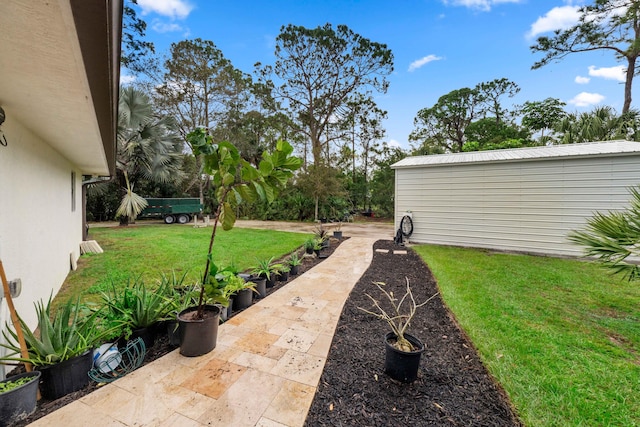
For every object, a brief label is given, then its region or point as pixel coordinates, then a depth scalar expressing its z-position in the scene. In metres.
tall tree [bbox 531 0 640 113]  10.40
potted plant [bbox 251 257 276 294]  3.87
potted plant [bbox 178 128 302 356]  2.05
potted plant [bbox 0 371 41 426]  1.44
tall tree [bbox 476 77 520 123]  19.91
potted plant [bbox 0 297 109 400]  1.68
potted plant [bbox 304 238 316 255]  6.17
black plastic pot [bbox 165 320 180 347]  2.31
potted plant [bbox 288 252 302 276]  4.77
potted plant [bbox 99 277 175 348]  2.20
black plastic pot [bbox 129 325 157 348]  2.22
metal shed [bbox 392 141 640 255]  5.91
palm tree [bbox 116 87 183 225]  9.41
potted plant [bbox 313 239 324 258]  6.18
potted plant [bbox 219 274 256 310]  3.00
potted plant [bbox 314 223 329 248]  6.59
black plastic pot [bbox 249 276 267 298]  3.58
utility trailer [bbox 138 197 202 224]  13.52
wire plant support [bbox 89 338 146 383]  1.87
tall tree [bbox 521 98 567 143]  16.52
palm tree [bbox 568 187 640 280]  2.65
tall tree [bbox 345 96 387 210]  16.69
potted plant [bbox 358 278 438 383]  1.86
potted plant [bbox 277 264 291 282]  4.24
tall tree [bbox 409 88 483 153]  20.50
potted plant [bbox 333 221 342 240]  8.84
